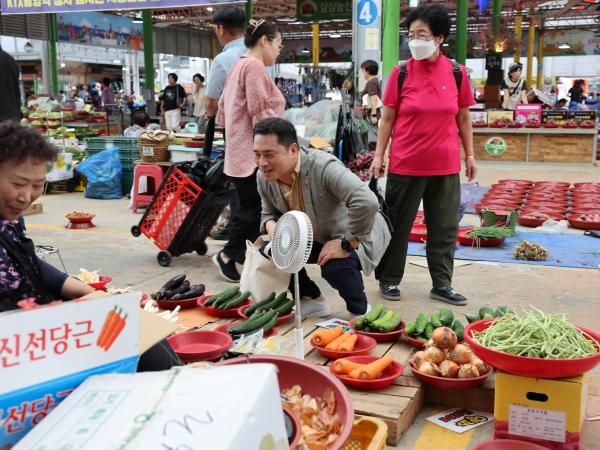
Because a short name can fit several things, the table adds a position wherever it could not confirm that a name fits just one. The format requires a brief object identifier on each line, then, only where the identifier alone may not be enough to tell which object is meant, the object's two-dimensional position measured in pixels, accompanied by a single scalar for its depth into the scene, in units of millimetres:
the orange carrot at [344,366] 2959
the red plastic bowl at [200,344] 3143
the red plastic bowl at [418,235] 6547
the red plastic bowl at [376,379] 2867
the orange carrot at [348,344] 3215
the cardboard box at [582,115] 13164
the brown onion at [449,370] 2953
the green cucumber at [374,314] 3506
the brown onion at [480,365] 3006
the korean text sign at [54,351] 1467
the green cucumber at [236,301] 3955
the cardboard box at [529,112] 13633
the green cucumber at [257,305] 3770
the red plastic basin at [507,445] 2441
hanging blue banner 8133
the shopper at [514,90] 14539
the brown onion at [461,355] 3004
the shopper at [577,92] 24297
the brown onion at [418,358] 3039
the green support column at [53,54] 21312
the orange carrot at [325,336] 3303
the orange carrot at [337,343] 3230
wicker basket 7996
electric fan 2666
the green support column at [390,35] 11234
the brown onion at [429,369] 2965
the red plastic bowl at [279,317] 3717
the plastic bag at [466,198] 6577
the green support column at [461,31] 17047
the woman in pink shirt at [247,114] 4766
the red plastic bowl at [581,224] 6949
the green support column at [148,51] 20688
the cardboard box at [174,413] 1306
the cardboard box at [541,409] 2455
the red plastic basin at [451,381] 2900
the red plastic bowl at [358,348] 3174
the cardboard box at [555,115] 13438
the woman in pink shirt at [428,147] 4258
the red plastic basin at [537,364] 2393
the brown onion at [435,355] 3018
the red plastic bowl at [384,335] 3412
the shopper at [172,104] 15992
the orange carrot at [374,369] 2877
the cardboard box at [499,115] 14023
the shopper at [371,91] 9070
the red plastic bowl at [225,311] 3949
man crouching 3545
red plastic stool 7875
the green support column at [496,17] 19516
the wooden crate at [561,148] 13125
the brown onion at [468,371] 2932
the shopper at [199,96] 16003
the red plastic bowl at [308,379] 2055
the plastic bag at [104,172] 9445
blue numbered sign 9094
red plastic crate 5410
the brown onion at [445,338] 3020
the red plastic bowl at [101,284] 4156
